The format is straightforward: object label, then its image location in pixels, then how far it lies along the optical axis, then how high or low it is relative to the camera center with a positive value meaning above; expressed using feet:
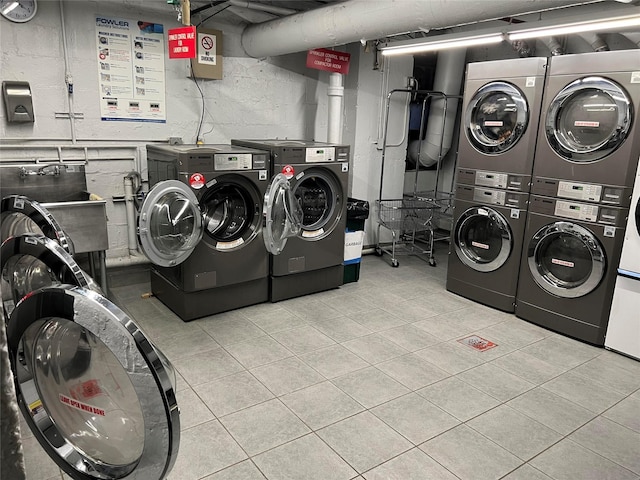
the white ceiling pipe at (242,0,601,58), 9.59 +2.92
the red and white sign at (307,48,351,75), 16.90 +2.81
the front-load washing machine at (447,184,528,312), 14.12 -3.05
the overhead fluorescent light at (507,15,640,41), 9.62 +2.63
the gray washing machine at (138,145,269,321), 11.95 -2.50
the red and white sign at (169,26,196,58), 12.17 +2.31
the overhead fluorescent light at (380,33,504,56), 12.12 +2.78
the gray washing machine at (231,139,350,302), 14.32 -2.51
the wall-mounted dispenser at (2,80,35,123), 12.94 +0.69
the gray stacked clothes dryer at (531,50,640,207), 11.43 +0.53
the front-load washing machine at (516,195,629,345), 12.13 -3.12
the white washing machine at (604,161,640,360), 11.55 -3.58
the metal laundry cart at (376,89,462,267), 19.93 -3.08
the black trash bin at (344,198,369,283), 16.61 -3.27
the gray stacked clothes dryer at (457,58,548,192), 13.30 +0.70
